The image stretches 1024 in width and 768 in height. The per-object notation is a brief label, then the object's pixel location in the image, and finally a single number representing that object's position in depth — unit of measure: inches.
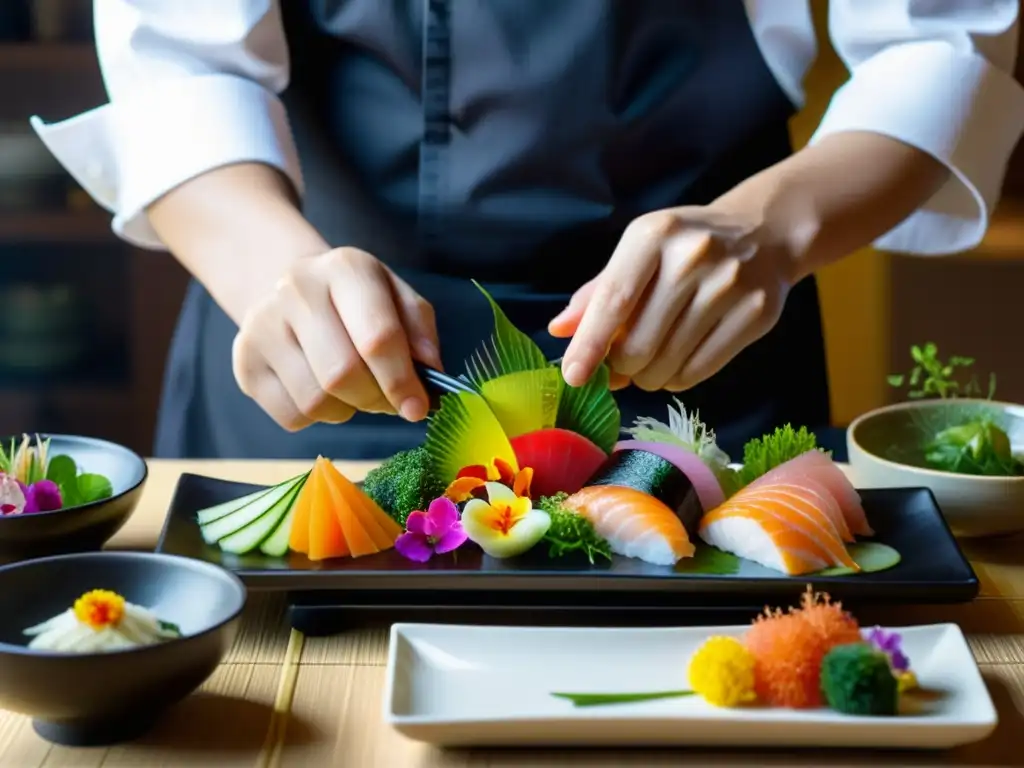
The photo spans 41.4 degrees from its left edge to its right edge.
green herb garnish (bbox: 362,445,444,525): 47.3
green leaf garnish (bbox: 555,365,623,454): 51.1
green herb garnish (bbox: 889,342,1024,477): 51.7
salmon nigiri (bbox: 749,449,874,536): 46.9
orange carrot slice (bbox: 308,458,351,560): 43.8
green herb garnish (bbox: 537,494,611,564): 44.0
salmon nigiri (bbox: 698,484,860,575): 43.0
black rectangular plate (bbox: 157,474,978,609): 42.0
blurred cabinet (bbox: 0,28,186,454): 115.8
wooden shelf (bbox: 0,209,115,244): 115.9
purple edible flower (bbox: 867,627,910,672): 36.4
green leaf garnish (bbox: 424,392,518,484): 48.9
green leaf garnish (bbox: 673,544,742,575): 43.0
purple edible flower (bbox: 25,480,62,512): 45.5
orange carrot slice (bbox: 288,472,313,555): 44.3
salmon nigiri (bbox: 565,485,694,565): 43.5
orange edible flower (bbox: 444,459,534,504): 47.3
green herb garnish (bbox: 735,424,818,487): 51.3
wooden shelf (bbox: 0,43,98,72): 114.9
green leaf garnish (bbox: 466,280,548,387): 51.8
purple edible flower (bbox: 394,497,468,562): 44.1
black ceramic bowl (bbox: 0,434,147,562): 43.0
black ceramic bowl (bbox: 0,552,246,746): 33.2
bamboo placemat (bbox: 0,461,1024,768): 35.0
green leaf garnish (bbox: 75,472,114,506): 48.2
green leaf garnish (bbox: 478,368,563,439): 50.5
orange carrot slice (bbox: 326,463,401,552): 44.4
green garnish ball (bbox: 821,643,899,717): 34.3
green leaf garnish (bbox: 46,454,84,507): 48.0
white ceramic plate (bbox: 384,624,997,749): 34.1
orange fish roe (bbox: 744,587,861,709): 35.0
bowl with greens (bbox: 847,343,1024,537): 49.3
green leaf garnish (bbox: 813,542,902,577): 43.4
